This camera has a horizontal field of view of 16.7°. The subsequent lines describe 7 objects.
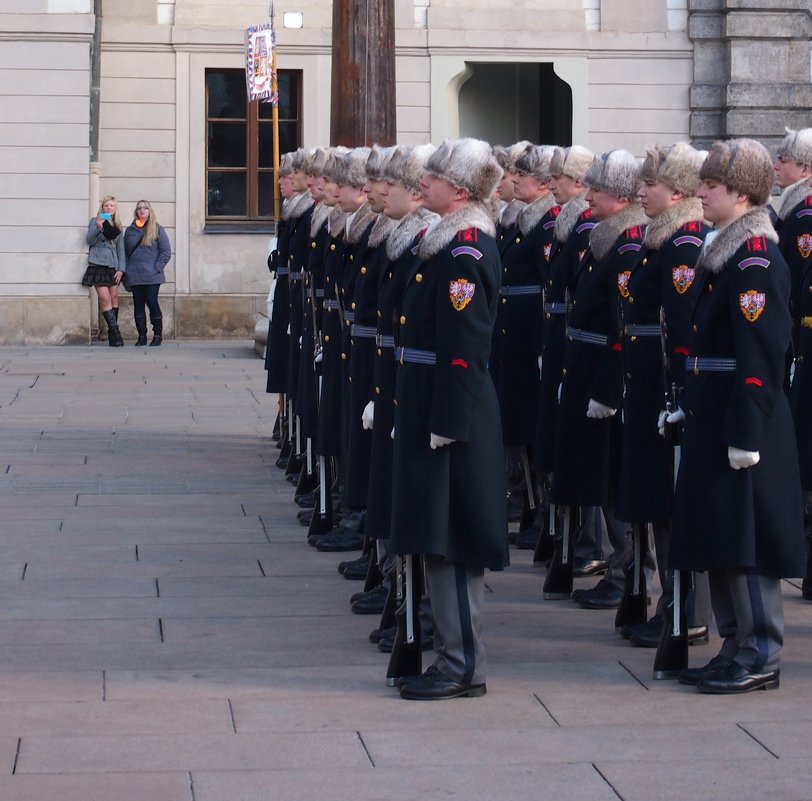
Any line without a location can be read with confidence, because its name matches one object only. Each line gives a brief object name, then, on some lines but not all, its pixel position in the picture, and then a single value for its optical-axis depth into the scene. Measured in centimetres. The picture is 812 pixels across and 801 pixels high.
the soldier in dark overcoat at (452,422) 879
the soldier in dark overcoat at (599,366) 1086
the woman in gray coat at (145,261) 3176
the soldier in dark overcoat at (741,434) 882
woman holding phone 3143
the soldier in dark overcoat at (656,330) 993
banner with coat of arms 2176
